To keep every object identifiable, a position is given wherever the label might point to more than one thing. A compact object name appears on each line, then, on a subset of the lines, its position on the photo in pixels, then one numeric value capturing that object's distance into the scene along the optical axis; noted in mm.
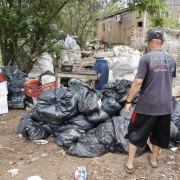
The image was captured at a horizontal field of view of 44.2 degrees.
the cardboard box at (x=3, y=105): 4453
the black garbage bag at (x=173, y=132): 3191
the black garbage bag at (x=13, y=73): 5055
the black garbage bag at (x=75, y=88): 3602
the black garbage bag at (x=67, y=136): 3113
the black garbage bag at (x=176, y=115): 3413
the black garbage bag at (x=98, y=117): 3438
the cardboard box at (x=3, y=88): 4355
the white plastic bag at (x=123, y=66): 6062
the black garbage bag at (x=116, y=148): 3021
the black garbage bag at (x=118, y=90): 3758
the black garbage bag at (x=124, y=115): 3365
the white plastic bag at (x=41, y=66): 6258
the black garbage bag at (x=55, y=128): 3381
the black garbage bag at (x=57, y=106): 3311
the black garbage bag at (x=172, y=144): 3221
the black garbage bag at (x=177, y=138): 3269
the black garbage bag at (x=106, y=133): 3055
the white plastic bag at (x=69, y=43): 7567
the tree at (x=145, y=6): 6131
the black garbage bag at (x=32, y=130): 3365
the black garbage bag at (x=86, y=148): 2920
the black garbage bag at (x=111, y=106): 3584
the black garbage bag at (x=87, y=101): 3374
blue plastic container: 5844
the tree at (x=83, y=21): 11851
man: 2268
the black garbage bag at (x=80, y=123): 3389
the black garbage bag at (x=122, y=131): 2984
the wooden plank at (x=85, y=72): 5353
